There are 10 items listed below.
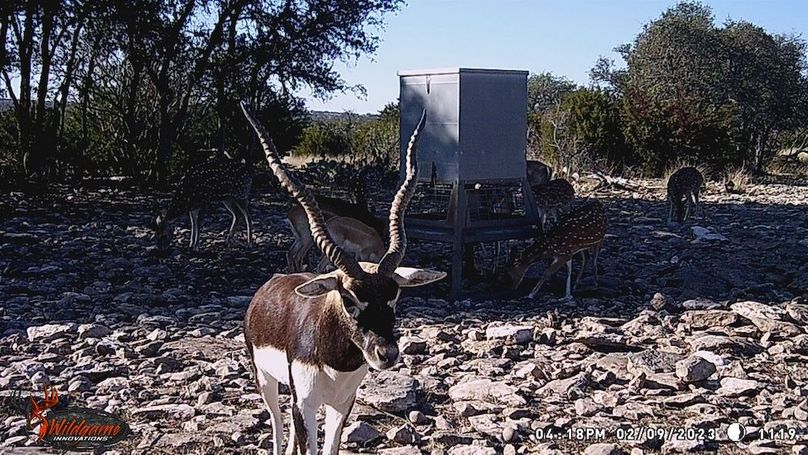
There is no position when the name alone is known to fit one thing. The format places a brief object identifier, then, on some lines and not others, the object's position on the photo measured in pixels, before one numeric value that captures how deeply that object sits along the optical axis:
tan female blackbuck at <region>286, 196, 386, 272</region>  11.03
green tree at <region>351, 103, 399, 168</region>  22.58
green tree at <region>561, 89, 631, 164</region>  27.89
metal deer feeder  9.95
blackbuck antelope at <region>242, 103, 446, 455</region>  4.28
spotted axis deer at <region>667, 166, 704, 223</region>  16.19
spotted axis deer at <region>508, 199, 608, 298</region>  10.23
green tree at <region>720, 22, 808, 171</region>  32.94
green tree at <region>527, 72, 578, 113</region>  44.50
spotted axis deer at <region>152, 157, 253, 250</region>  12.53
